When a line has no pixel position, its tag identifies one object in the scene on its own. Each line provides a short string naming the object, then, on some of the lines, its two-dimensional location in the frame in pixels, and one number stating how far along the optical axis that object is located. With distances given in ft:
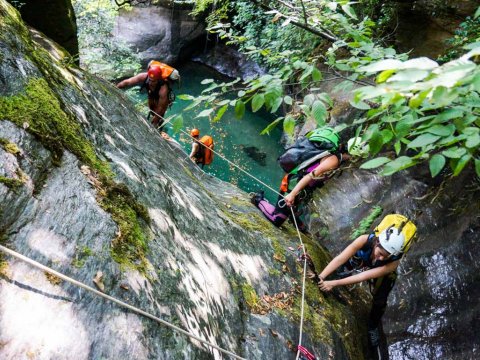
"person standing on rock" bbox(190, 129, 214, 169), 31.71
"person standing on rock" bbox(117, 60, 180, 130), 23.30
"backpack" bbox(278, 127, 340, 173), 18.33
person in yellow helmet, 14.17
